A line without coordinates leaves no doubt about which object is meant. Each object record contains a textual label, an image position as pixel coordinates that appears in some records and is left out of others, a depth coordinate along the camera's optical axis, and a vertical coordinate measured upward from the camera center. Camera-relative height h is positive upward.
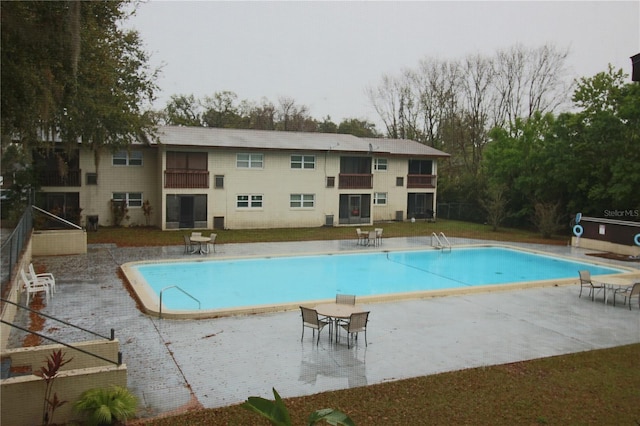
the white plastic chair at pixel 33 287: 10.27 -1.99
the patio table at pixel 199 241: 18.11 -1.54
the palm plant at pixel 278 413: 3.39 -1.50
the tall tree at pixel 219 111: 44.19 +8.02
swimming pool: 12.57 -2.35
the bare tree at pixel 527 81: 37.81 +9.84
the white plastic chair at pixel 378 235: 21.50 -1.43
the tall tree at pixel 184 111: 42.59 +7.85
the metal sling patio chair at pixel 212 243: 18.39 -1.70
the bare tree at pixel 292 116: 46.66 +8.16
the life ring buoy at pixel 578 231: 22.61 -1.15
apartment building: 23.83 +0.97
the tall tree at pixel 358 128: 45.72 +7.10
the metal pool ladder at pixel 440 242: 21.12 -1.75
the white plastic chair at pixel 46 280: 11.02 -1.94
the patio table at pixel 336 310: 8.98 -2.08
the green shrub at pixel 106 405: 5.36 -2.32
